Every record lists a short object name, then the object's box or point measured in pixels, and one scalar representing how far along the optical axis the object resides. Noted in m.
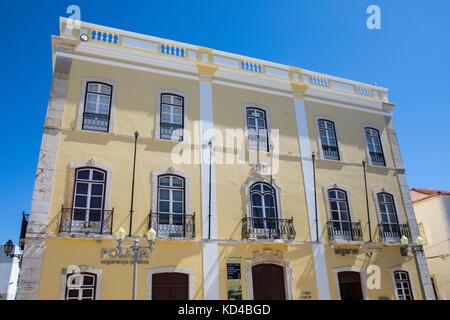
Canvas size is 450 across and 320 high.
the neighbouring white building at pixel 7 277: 32.11
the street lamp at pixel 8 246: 11.88
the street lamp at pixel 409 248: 14.02
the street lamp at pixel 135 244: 9.65
